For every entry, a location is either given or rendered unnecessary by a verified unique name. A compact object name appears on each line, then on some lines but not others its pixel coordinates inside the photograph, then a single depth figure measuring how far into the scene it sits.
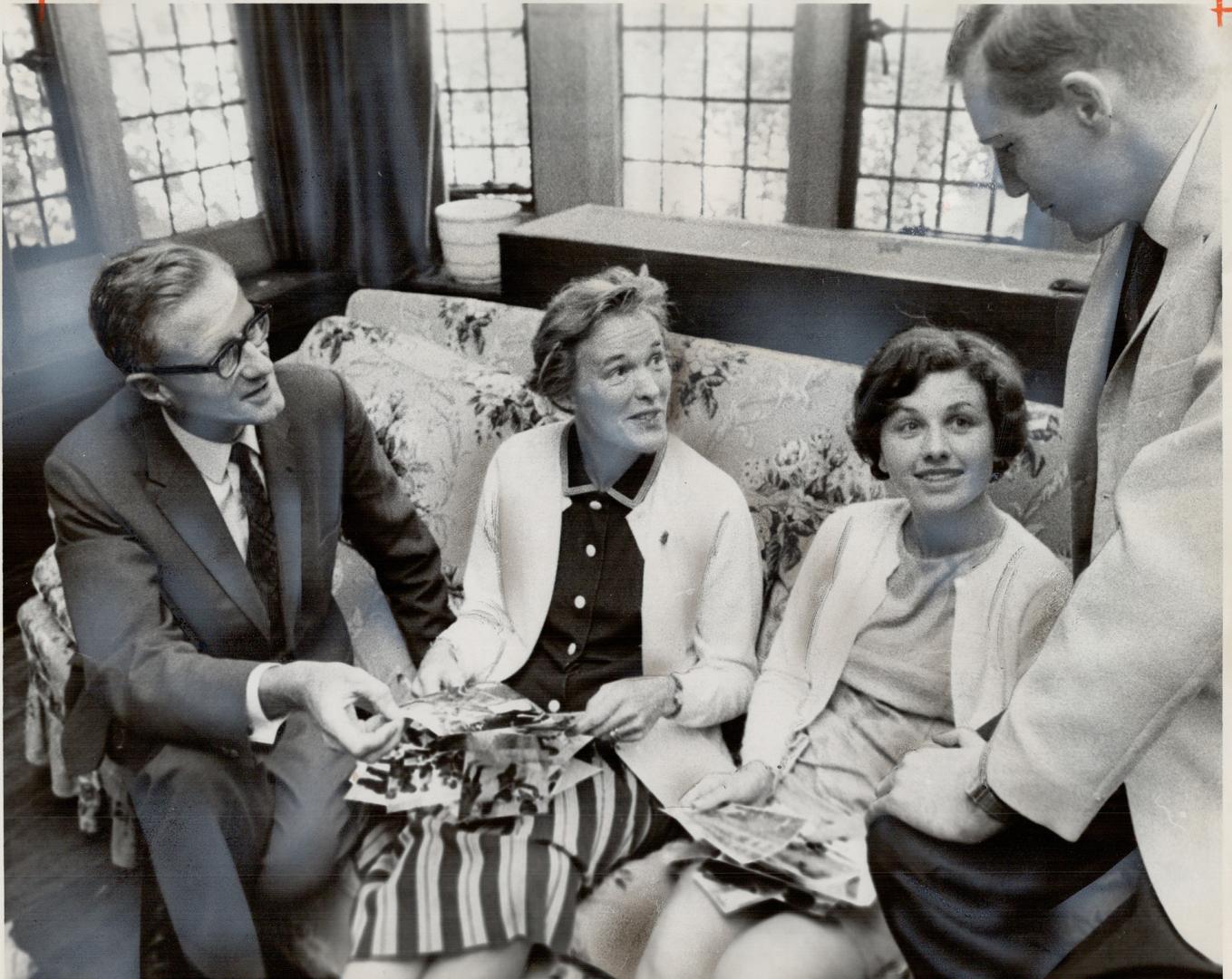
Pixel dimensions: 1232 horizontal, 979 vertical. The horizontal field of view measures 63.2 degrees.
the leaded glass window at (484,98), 1.57
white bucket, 1.71
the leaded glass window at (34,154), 1.46
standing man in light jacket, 1.27
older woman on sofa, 1.46
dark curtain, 1.58
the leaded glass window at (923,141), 1.43
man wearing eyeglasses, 1.47
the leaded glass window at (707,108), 1.50
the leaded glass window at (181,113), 1.51
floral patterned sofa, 1.46
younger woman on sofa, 1.40
